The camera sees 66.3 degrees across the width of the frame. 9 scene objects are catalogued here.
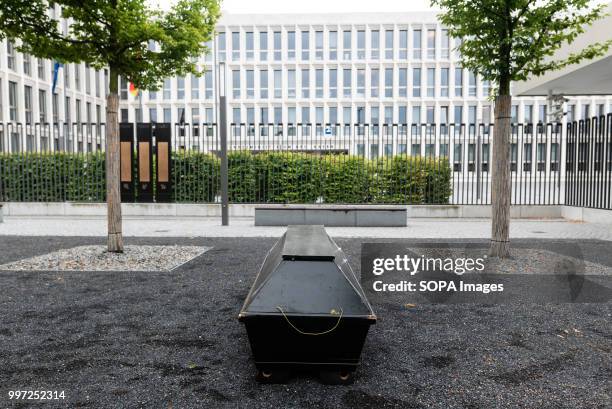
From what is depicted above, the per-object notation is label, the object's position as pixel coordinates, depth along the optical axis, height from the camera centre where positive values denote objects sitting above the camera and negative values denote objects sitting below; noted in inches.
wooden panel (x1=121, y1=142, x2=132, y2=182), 637.3 +27.6
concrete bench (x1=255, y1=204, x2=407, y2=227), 541.0 -40.7
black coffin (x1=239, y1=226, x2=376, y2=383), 123.7 -35.7
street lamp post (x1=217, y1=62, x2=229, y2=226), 538.0 +24.8
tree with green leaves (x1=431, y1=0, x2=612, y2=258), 270.8 +81.9
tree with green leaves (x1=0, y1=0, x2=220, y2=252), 278.2 +89.8
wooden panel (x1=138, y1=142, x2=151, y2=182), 639.8 +28.9
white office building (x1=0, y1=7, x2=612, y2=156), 2158.0 +478.8
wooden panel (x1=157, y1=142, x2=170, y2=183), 637.3 +28.6
